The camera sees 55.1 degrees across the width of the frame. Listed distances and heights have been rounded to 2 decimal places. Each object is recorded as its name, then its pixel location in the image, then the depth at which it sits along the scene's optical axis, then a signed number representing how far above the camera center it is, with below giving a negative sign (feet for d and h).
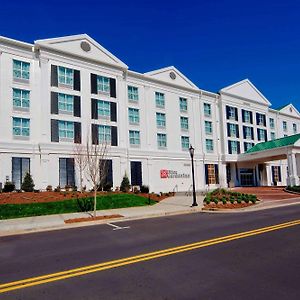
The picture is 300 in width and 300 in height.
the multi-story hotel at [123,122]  90.89 +22.57
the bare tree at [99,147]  94.29 +10.82
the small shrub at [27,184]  83.76 -0.68
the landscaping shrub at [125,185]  100.79 -2.38
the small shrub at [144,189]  103.14 -4.29
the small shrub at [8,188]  80.59 -1.50
